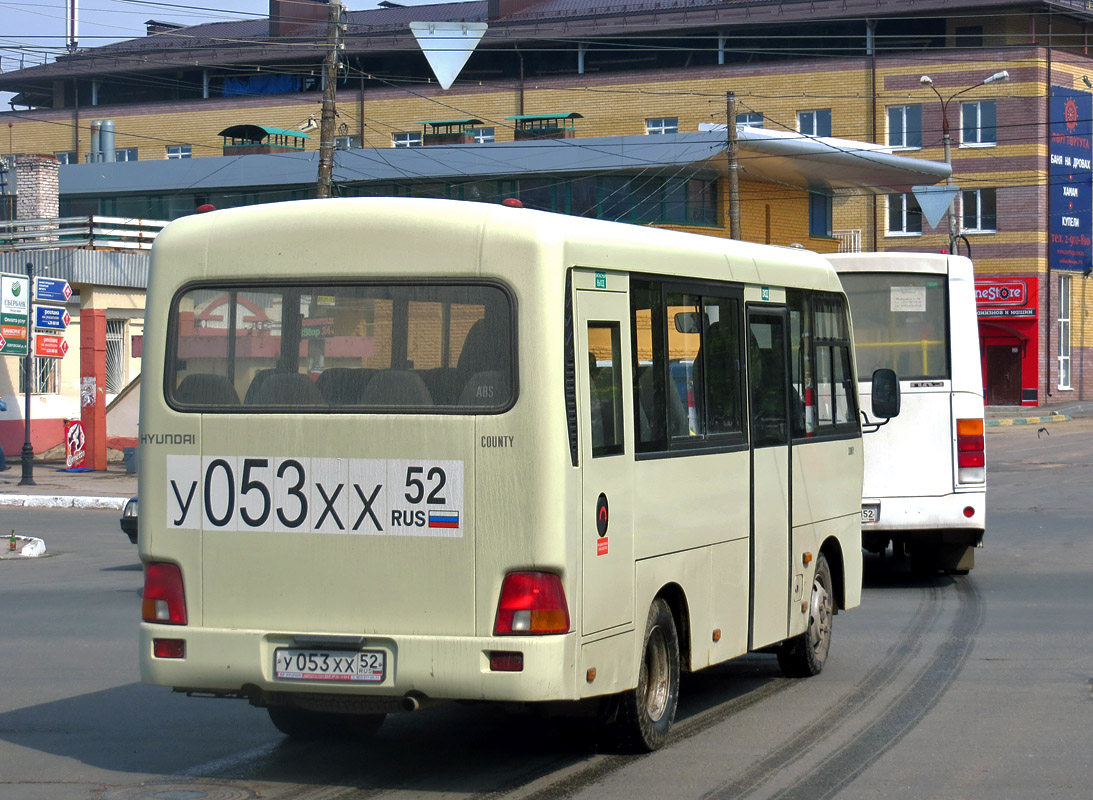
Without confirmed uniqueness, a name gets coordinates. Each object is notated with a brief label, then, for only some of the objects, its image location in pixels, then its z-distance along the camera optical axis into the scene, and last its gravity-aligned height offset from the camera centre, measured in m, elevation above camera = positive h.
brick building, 58.91 +12.38
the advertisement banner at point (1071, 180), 59.06 +8.01
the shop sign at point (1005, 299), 58.53 +3.31
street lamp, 44.28 +7.18
